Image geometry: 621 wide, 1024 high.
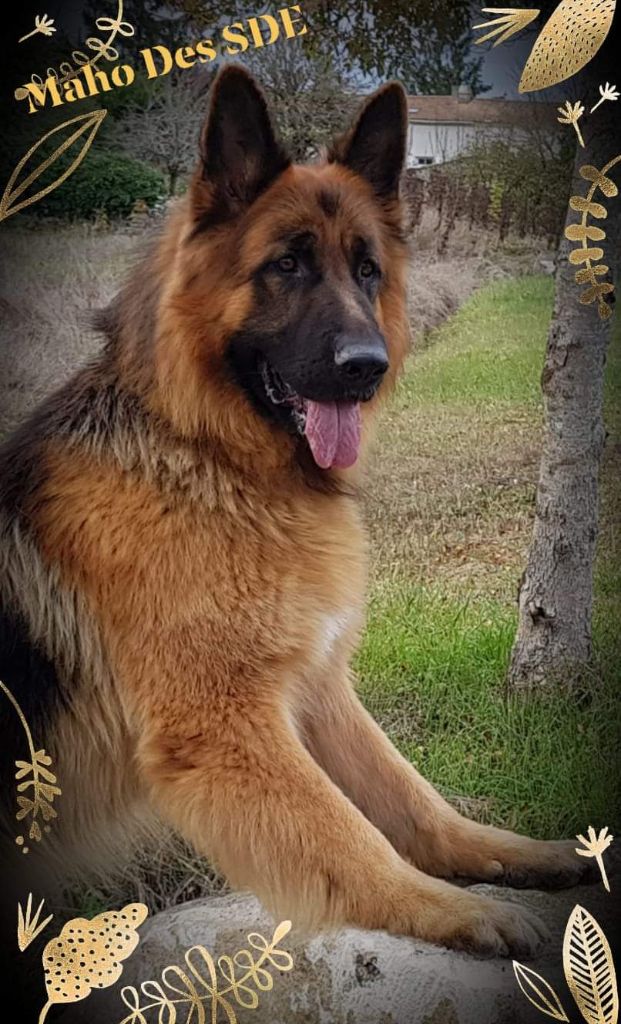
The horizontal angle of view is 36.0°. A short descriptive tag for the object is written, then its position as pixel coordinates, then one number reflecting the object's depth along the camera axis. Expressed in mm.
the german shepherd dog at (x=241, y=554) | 2174
